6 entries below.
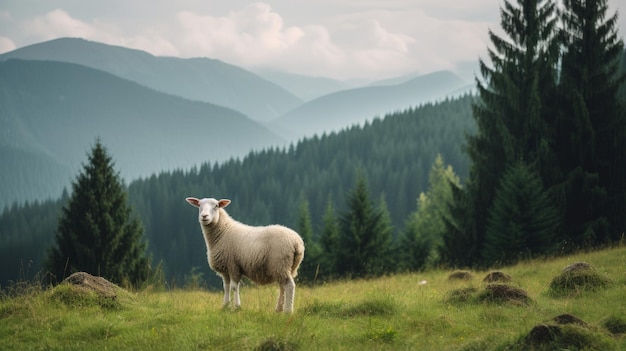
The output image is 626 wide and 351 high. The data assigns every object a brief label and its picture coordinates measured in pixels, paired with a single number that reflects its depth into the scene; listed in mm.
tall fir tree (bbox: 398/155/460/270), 43344
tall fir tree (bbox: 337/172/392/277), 40094
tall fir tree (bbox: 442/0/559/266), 28234
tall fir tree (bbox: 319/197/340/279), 40406
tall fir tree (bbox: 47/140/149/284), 30109
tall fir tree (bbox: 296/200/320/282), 43678
